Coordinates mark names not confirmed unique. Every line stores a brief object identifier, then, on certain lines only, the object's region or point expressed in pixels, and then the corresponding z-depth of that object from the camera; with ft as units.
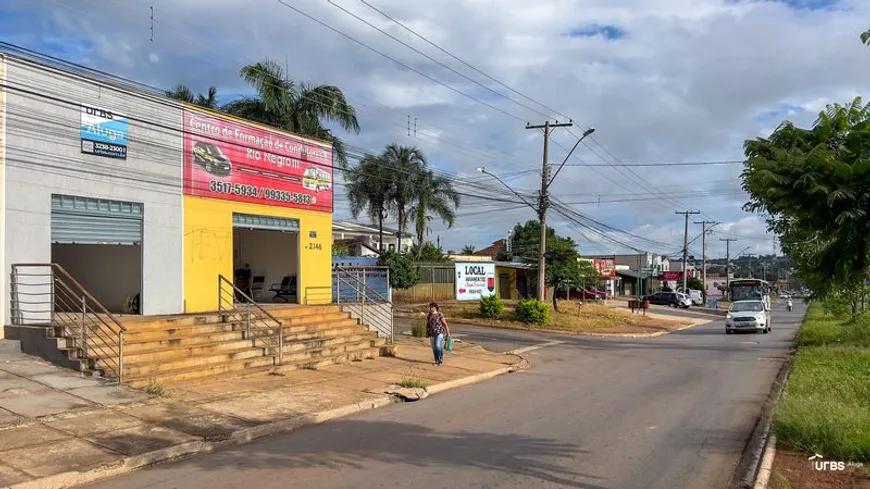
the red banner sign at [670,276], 270.53
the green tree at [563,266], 116.98
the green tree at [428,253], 161.42
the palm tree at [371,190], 138.21
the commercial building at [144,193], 43.06
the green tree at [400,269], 125.18
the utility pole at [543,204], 103.30
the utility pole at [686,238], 223.38
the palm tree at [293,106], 94.07
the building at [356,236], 194.18
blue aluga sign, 46.79
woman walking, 53.67
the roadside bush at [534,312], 101.81
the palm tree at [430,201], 146.51
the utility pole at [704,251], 251.72
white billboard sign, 134.72
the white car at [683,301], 214.18
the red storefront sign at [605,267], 222.69
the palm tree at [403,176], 143.64
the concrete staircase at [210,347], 39.70
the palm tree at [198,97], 95.45
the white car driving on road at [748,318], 101.91
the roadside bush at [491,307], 108.06
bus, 165.50
